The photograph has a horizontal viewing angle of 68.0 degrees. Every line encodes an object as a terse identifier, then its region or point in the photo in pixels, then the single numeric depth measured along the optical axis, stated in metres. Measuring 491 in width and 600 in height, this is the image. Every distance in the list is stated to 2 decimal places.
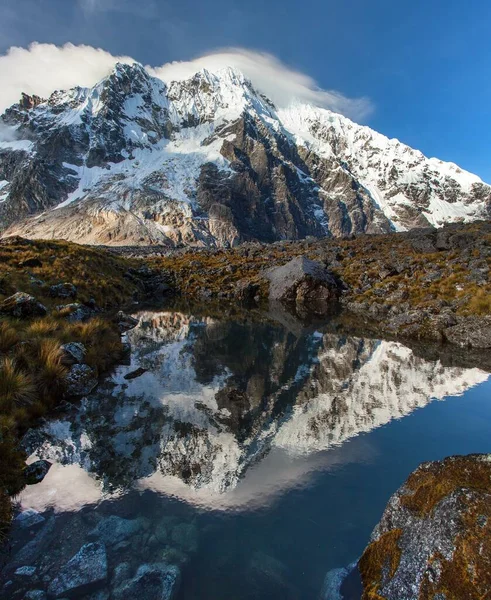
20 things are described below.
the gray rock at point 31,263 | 24.67
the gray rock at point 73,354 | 11.27
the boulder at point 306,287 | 35.66
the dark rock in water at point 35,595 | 4.44
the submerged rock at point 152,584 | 4.58
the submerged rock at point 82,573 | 4.59
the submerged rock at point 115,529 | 5.45
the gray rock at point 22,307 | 14.48
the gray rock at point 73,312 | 17.36
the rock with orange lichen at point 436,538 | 3.42
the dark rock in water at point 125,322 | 21.39
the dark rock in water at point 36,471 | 6.70
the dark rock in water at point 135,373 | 13.24
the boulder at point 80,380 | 10.73
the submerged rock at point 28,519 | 5.61
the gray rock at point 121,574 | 4.76
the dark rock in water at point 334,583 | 4.63
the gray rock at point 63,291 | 21.39
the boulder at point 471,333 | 18.06
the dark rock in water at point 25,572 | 4.73
